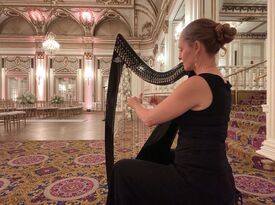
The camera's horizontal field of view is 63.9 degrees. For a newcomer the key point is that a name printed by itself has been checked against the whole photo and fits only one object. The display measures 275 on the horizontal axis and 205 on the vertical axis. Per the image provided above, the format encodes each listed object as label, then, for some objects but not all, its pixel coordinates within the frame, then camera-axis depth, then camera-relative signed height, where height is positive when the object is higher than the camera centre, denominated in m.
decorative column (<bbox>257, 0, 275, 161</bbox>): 2.74 +0.13
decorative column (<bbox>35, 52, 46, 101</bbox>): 13.78 +1.40
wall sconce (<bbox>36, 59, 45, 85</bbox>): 13.77 +1.65
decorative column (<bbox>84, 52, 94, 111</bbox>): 14.19 +1.50
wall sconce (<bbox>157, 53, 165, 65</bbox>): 10.91 +1.99
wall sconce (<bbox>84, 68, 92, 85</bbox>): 14.17 +1.50
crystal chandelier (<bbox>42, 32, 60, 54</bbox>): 10.70 +2.63
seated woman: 0.93 -0.19
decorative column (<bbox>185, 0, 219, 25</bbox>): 4.94 +2.00
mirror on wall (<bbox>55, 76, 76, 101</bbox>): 14.27 +0.74
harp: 1.52 +0.16
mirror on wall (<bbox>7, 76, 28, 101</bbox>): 13.95 +0.85
